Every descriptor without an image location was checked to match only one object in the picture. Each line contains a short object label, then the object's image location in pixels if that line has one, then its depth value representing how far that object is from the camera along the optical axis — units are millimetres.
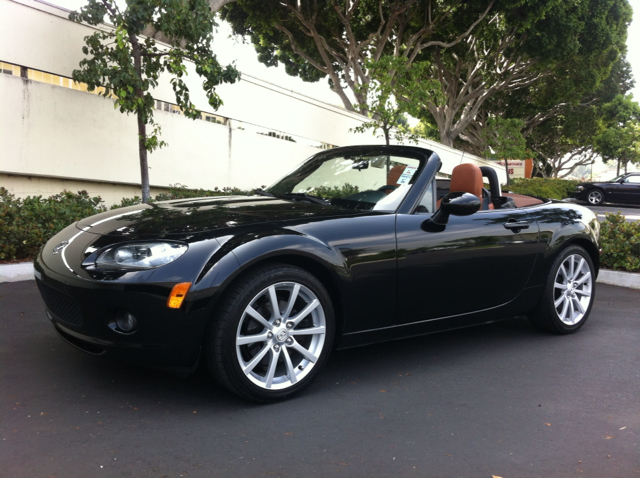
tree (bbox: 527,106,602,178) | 39956
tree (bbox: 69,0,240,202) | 8273
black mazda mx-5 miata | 3018
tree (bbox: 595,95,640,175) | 40594
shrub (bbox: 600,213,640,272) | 7672
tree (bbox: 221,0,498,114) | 20266
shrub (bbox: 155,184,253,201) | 9889
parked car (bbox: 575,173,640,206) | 27062
